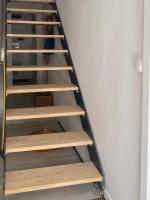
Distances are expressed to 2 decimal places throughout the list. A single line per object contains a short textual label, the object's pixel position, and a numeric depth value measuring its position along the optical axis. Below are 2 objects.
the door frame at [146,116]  1.22
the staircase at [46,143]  1.78
